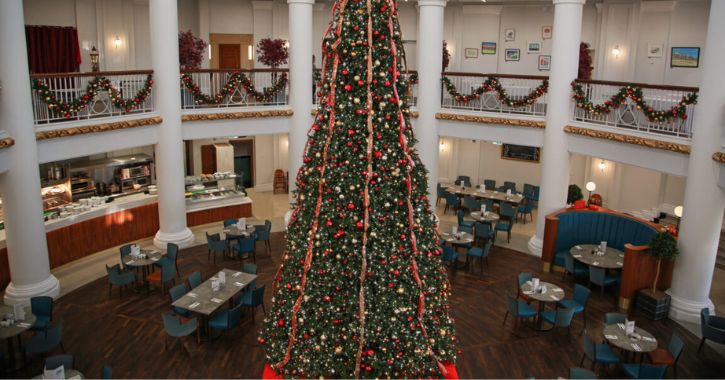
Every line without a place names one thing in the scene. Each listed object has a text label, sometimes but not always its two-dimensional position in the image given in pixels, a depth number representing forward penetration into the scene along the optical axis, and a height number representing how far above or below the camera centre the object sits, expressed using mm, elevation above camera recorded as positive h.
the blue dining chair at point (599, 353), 9086 -3939
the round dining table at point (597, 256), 12469 -3480
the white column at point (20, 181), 10406 -1830
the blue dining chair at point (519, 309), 10609 -3834
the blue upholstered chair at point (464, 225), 14867 -3391
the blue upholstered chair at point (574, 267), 12852 -3739
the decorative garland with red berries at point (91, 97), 11359 -305
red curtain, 15289 +843
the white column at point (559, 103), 13500 -245
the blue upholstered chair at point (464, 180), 20016 -3010
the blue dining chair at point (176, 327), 9523 -3861
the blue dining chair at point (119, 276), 11523 -3704
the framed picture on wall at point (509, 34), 19922 +1886
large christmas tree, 6500 -1570
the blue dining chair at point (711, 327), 9825 -3819
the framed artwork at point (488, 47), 20188 +1462
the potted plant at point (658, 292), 11258 -3806
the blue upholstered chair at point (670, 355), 9039 -4002
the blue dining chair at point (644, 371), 8391 -3914
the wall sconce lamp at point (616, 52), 17766 +1223
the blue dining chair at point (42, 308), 10015 -3785
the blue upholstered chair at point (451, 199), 18141 -3279
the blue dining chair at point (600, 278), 12141 -3750
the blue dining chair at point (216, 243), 13523 -3551
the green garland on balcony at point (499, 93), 14219 -51
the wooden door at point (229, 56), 19891 +960
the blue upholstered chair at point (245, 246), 13711 -3643
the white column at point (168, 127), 13492 -1013
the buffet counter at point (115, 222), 13320 -3447
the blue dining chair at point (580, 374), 8180 -3809
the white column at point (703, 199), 10383 -1854
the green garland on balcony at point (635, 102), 11156 -202
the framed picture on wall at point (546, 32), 19398 +1929
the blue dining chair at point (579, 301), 10883 -3786
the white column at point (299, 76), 15117 +274
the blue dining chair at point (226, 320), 9938 -3891
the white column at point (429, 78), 14984 +291
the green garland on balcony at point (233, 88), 14555 -82
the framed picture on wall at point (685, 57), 15906 +1015
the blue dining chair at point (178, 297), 10375 -3703
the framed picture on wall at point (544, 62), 19547 +970
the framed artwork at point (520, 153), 20312 -2087
